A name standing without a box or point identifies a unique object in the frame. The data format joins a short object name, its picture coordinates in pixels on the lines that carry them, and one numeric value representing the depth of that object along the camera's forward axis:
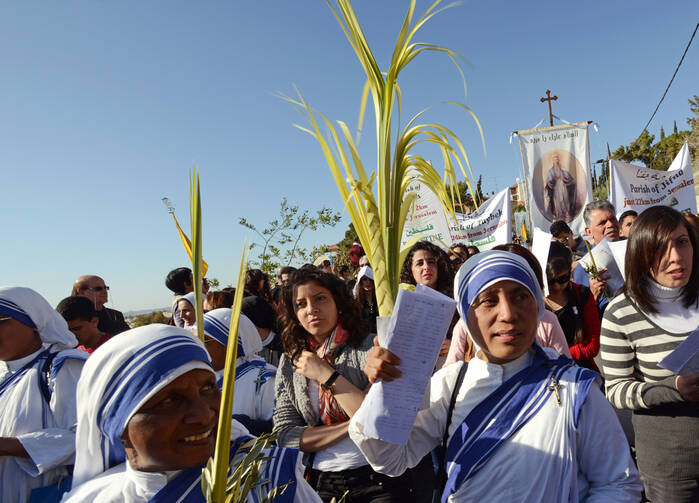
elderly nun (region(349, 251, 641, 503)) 1.53
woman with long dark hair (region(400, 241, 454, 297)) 3.99
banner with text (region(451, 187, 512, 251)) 7.71
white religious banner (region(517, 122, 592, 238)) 9.20
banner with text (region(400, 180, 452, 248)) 6.78
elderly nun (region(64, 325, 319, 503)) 1.31
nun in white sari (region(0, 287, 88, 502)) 2.13
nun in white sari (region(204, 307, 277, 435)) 2.74
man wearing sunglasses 5.00
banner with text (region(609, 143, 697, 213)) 7.31
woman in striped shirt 2.09
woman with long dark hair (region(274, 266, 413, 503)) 2.35
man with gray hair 4.61
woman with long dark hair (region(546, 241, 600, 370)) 3.29
